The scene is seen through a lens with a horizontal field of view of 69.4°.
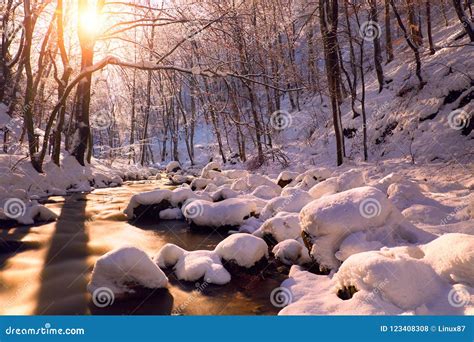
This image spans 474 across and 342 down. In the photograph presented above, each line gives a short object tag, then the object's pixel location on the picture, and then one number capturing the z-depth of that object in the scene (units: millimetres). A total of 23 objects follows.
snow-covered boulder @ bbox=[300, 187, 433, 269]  4180
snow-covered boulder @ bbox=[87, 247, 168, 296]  3727
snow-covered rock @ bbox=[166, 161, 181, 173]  24252
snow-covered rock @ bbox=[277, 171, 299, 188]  10500
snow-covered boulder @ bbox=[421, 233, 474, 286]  2932
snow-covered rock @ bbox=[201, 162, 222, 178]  15793
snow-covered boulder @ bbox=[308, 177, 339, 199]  7273
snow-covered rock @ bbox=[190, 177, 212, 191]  11805
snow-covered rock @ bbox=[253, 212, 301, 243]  5398
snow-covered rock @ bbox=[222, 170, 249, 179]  13664
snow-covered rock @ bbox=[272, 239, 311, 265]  4730
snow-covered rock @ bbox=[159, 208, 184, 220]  7789
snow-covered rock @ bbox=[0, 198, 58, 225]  6680
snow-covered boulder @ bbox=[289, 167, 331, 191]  9289
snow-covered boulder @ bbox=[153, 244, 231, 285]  4230
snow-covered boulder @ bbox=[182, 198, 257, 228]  6637
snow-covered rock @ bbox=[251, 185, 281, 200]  8703
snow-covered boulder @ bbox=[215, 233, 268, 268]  4426
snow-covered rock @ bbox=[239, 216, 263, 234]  6239
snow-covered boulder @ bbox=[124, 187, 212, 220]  7797
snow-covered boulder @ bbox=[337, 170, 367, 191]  7402
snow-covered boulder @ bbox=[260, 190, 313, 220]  6551
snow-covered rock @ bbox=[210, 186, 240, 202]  8259
